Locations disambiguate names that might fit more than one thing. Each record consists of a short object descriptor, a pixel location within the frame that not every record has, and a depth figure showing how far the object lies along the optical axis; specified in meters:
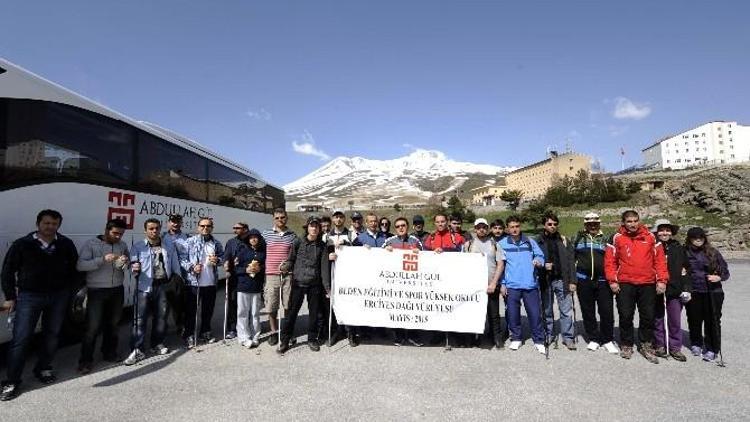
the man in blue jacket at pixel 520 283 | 6.03
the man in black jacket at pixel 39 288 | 4.38
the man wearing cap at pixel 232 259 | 6.48
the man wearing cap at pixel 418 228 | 6.86
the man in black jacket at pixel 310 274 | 6.02
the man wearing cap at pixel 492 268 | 6.12
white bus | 5.02
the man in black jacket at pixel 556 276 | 6.10
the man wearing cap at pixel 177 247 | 6.15
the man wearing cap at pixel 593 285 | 5.93
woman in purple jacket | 5.50
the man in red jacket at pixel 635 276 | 5.57
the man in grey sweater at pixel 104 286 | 5.08
